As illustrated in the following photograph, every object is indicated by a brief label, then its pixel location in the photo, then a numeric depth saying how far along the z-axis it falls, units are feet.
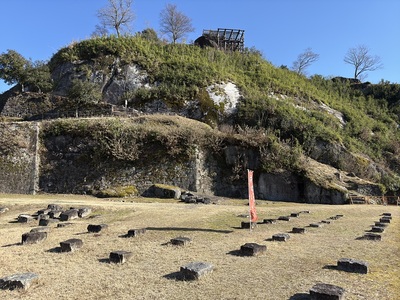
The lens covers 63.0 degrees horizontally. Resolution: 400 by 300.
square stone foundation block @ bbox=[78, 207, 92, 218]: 41.74
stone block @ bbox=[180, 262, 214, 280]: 17.67
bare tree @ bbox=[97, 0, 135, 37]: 150.10
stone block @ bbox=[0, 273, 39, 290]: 16.40
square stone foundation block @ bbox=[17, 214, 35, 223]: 38.13
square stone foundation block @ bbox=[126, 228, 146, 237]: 29.07
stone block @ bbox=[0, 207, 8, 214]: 44.70
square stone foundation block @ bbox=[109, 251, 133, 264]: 21.00
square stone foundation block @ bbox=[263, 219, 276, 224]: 37.35
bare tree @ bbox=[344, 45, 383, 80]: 169.99
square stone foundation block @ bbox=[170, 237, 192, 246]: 25.67
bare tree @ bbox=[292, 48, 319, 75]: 160.19
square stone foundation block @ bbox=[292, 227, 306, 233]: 31.18
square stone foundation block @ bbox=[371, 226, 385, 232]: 31.18
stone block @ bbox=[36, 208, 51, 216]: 42.01
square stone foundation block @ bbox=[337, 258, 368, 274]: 18.61
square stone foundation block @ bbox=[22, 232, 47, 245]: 26.63
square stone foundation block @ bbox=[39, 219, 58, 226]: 35.75
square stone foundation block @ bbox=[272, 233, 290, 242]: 27.25
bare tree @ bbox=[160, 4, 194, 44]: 162.09
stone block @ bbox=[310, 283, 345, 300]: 14.12
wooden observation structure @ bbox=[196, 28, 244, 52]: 143.13
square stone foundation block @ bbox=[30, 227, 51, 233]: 30.86
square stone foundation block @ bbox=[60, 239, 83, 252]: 23.89
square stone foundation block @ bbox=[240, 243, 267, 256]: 22.59
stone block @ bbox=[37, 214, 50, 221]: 38.84
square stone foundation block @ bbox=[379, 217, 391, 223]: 37.48
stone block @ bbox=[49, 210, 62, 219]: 40.29
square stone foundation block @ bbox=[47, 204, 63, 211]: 45.12
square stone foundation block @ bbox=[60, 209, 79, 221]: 38.63
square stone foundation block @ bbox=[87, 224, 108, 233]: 31.37
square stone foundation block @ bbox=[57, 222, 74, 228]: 34.71
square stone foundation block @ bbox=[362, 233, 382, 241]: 27.40
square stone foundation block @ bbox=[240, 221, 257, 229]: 33.80
